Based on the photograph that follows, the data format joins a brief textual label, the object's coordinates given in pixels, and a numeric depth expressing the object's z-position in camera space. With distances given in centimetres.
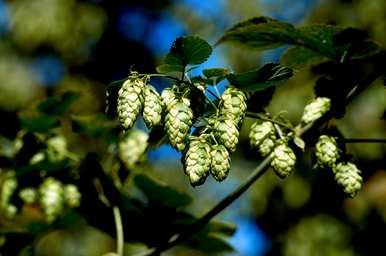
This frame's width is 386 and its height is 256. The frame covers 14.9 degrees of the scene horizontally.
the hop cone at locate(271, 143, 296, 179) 103
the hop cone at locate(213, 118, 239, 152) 97
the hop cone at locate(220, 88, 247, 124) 99
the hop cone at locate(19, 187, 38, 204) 129
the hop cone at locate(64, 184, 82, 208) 127
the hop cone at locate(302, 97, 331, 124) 109
